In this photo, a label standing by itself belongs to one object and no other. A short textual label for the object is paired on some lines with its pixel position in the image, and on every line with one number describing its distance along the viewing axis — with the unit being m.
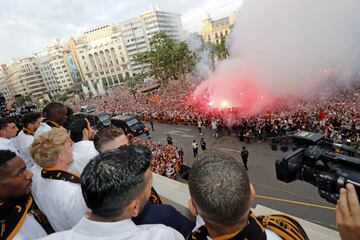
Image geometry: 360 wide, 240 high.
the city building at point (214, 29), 101.88
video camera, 1.55
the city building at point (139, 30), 108.00
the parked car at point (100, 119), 25.39
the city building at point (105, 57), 110.19
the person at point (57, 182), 2.35
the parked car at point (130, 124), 22.73
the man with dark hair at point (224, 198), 1.30
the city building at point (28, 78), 120.06
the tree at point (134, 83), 65.12
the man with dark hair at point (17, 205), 2.09
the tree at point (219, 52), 53.52
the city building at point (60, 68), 122.00
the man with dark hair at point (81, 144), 3.31
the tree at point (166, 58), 45.59
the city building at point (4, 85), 132.36
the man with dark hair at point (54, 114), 4.91
